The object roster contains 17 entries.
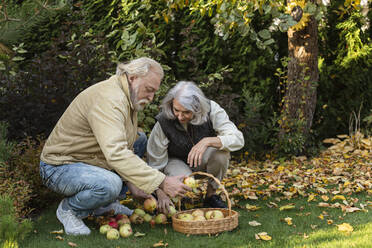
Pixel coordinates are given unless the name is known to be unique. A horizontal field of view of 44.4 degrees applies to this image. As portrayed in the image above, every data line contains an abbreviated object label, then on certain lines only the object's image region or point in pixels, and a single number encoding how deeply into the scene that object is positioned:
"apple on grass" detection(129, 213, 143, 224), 3.39
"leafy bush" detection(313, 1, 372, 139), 6.66
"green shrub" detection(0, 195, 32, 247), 2.56
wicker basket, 2.97
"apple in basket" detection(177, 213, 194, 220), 3.12
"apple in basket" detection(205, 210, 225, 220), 3.13
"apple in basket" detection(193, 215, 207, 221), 3.11
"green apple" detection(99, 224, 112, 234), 3.10
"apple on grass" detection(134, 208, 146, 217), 3.40
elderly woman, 3.39
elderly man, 2.89
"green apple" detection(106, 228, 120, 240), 3.00
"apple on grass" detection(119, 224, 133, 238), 3.04
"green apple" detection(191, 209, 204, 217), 3.18
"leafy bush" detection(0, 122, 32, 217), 3.15
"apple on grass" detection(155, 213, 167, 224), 3.32
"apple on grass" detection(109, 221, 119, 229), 3.18
